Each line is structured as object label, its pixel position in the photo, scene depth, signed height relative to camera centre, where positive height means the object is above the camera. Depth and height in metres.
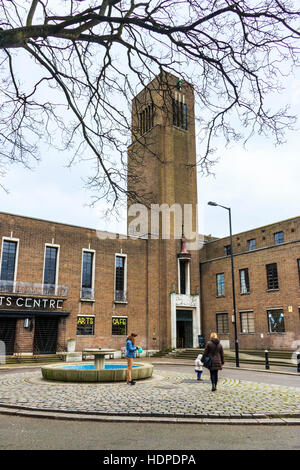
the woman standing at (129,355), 12.18 -1.01
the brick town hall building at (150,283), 26.34 +3.24
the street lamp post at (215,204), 24.66 +7.81
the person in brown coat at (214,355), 10.80 -0.90
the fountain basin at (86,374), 12.38 -1.68
